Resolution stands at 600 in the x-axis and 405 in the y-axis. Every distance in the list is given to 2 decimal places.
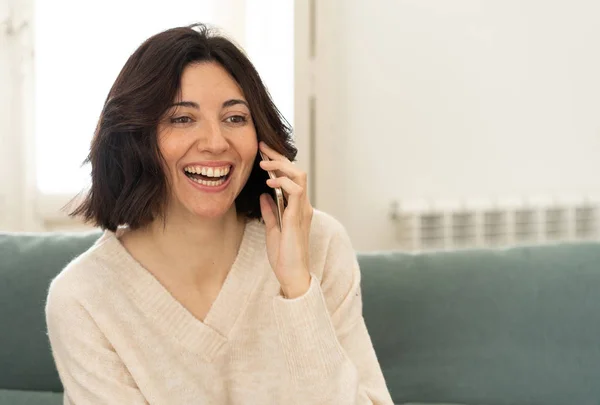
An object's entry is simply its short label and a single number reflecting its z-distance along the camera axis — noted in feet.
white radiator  9.87
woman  4.83
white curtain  9.06
